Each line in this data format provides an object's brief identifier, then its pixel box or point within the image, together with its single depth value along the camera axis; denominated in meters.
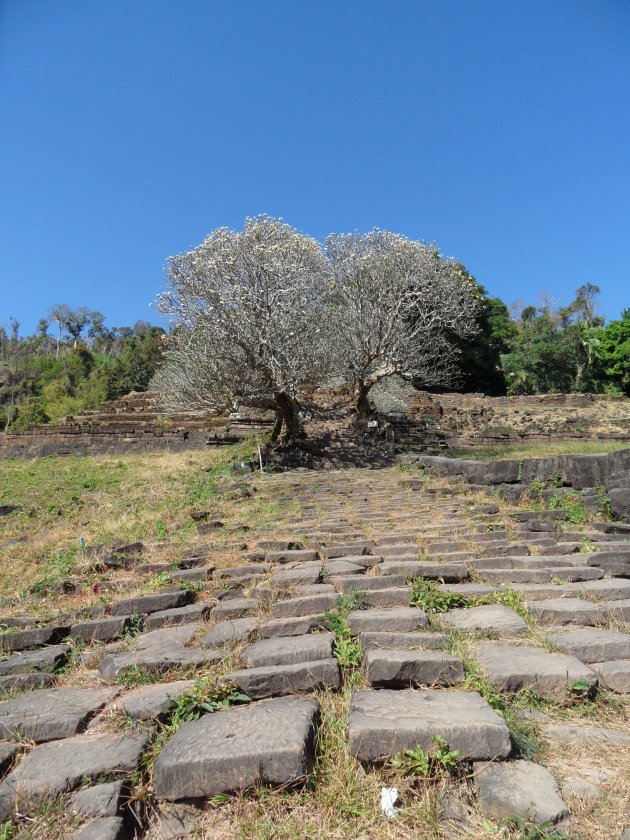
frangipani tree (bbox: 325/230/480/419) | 16.39
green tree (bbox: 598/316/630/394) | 34.06
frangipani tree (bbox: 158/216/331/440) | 13.01
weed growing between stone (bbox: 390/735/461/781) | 1.79
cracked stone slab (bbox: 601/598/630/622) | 3.07
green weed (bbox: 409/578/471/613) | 3.27
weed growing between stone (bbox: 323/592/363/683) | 2.56
